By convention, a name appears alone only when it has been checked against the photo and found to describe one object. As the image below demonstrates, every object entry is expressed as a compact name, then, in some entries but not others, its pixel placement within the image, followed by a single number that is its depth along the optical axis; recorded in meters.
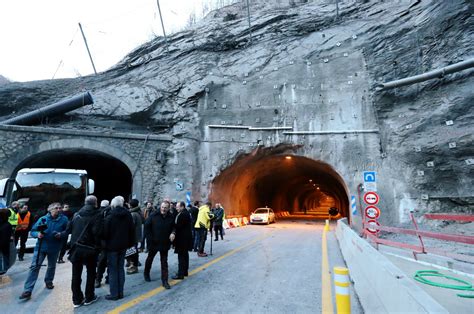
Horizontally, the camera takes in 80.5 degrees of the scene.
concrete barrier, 2.38
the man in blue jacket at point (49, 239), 6.00
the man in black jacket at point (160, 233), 6.41
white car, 24.22
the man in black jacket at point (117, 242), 5.48
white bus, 14.08
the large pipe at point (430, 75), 15.12
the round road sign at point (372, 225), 10.24
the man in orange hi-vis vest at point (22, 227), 10.27
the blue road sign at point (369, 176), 11.45
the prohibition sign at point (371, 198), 10.80
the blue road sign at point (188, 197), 18.79
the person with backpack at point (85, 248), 5.21
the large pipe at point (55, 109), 19.28
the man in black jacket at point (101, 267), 6.54
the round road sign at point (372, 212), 10.83
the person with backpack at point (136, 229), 7.70
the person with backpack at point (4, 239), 6.59
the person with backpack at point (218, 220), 13.75
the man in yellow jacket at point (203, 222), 10.20
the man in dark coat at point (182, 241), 6.78
